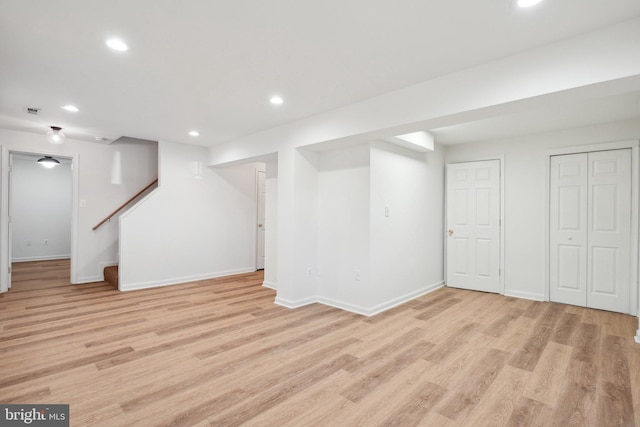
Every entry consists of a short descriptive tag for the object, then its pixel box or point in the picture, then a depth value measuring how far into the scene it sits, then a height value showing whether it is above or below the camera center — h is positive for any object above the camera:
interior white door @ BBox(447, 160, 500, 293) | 4.91 -0.13
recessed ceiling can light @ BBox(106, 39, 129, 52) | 2.27 +1.21
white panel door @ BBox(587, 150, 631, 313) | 3.92 -0.15
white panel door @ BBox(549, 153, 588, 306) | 4.20 -0.14
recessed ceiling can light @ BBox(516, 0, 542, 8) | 1.81 +1.23
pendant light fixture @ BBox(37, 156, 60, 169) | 6.30 +0.99
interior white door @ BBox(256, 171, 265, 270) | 6.79 -0.18
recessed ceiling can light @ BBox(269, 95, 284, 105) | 3.35 +1.22
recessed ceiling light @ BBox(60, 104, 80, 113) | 3.68 +1.21
